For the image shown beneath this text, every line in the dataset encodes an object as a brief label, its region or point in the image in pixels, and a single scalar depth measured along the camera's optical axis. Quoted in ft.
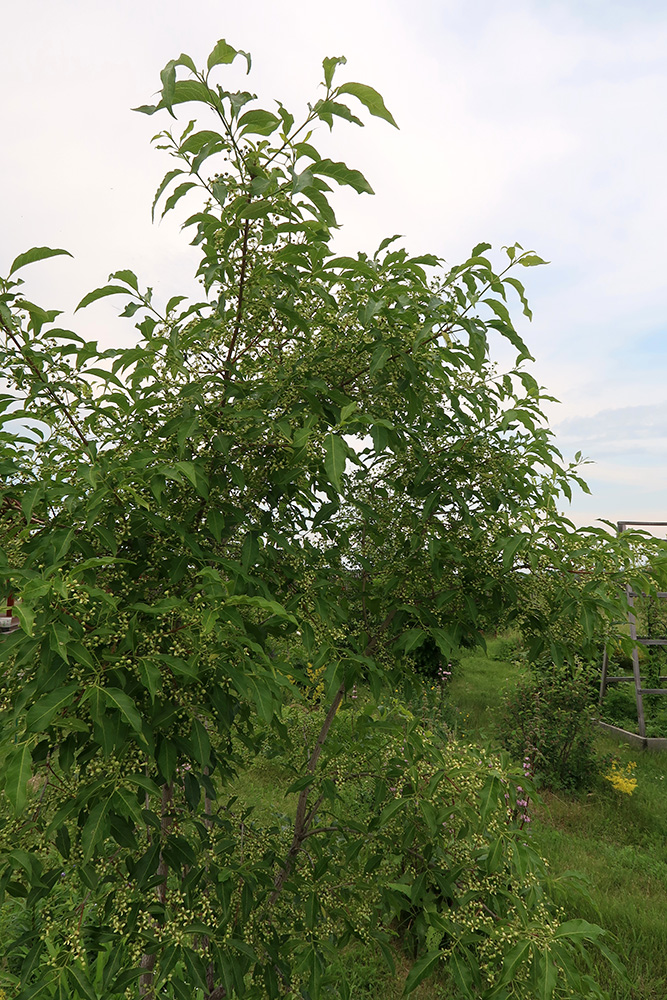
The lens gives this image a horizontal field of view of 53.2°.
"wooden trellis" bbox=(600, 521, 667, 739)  27.68
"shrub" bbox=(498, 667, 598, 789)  23.93
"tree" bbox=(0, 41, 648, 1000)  5.49
